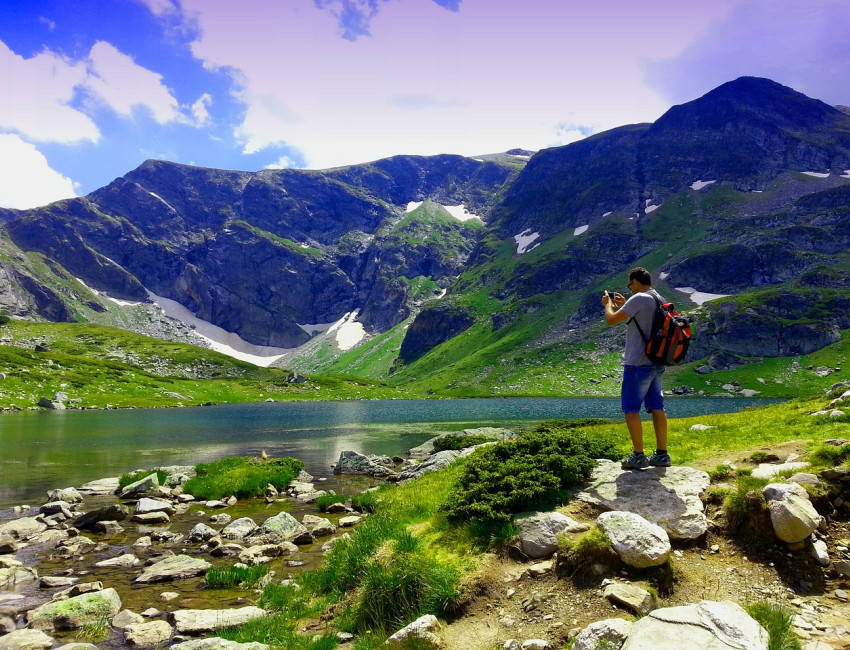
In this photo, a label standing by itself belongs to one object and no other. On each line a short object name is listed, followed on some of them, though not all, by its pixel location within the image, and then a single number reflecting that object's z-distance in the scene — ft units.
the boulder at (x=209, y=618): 40.47
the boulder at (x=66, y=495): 97.66
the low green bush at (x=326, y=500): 87.04
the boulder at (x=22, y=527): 72.54
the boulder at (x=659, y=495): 32.81
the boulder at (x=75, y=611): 41.60
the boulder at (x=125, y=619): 41.65
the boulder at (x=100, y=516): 77.87
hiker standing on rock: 41.34
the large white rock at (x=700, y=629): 19.88
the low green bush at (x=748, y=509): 30.81
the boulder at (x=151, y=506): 85.76
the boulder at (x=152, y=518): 81.49
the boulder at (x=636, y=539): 28.94
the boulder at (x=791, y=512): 28.53
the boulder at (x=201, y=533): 70.18
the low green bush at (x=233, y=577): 50.70
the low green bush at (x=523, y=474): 38.37
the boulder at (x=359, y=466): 129.29
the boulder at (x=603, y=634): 22.85
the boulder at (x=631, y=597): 26.30
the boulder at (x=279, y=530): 67.36
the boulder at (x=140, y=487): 101.04
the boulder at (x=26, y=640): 37.19
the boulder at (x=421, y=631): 28.68
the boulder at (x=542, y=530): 33.88
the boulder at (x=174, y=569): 53.21
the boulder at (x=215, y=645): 33.37
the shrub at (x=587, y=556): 30.12
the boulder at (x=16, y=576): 52.90
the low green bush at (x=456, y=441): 141.28
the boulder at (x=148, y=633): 38.65
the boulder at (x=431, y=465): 110.52
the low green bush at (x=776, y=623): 20.84
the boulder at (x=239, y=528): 70.49
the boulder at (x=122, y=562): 59.11
